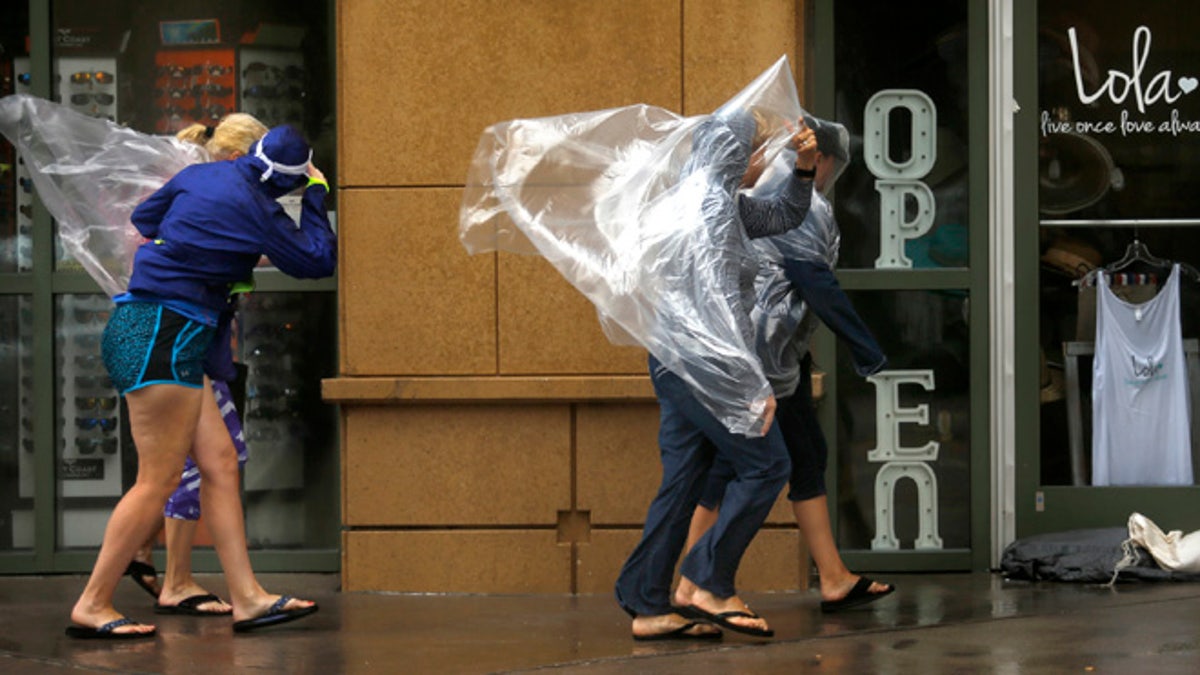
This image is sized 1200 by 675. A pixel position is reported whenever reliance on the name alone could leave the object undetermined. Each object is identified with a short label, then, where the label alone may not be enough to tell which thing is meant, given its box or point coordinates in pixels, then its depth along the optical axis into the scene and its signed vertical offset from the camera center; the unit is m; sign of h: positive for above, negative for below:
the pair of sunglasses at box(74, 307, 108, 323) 16.98 +0.25
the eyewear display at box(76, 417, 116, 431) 17.02 -0.24
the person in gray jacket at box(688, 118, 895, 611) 13.61 +0.18
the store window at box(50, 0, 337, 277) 16.89 +1.38
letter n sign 16.55 -0.44
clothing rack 16.69 +0.44
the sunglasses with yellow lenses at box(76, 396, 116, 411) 17.03 -0.15
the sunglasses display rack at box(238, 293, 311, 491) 16.87 -0.08
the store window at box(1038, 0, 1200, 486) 16.62 +0.53
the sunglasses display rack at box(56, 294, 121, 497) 16.97 -0.13
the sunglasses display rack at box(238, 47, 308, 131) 16.87 +1.26
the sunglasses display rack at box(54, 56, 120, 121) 16.97 +1.29
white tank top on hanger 16.70 -0.16
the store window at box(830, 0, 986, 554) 16.53 +0.40
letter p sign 16.53 +0.85
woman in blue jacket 12.95 +0.19
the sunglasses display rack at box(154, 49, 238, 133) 16.98 +1.27
